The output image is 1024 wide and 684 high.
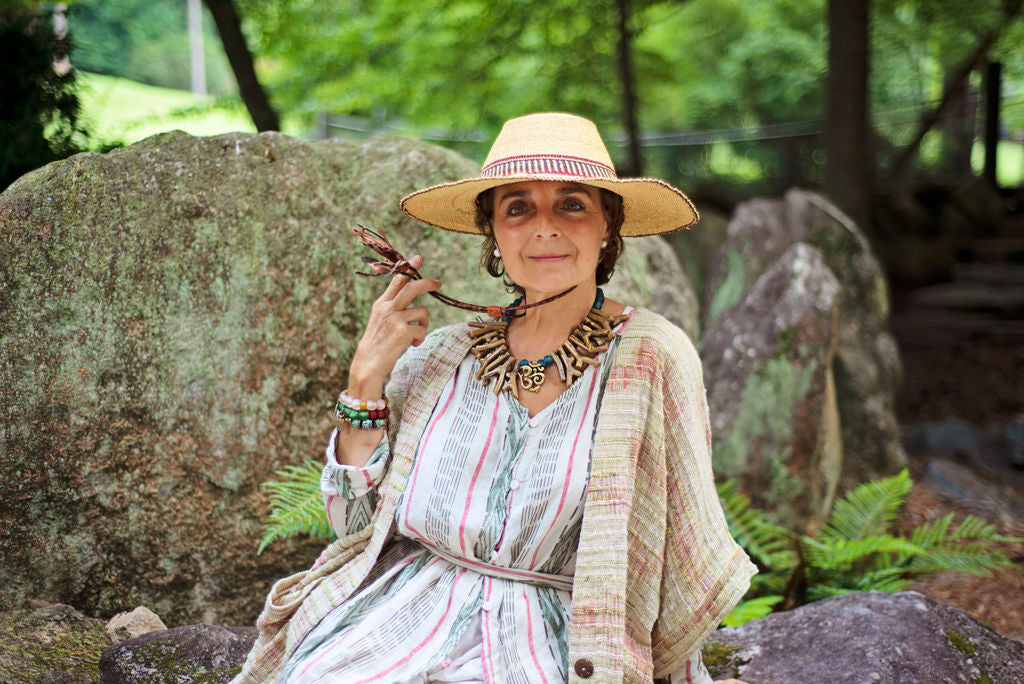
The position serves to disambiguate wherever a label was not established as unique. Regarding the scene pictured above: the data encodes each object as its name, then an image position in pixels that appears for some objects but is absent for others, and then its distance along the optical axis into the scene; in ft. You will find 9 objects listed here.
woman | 7.05
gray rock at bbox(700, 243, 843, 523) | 16.96
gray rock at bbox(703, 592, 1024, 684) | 8.89
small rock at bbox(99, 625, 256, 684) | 9.12
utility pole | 25.21
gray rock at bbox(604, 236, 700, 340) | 13.05
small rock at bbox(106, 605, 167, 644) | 10.44
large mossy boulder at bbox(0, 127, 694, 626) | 10.76
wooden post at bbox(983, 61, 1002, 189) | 38.88
